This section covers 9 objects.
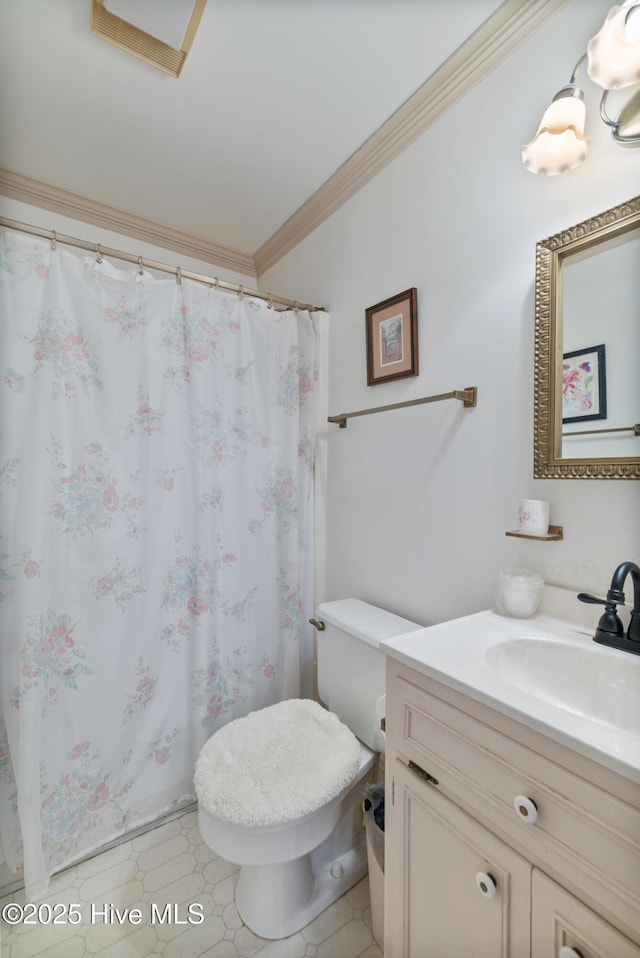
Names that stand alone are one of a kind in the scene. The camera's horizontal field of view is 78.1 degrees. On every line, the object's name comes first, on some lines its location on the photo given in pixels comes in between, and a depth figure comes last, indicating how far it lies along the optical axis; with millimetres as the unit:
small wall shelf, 906
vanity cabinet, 490
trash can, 1012
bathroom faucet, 735
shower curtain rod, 1174
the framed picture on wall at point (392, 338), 1291
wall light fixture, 732
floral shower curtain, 1180
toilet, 955
